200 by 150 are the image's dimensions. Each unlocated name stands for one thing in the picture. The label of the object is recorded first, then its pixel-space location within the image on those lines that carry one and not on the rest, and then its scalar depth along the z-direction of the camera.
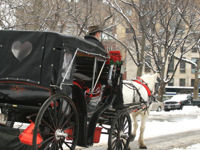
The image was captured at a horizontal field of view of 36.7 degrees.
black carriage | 4.78
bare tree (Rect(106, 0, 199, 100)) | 17.58
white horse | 7.94
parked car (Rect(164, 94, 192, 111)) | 28.28
